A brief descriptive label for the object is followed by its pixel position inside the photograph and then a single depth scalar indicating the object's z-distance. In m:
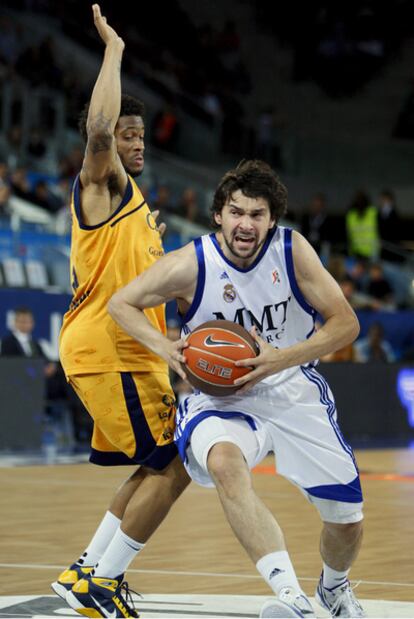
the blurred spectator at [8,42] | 22.50
